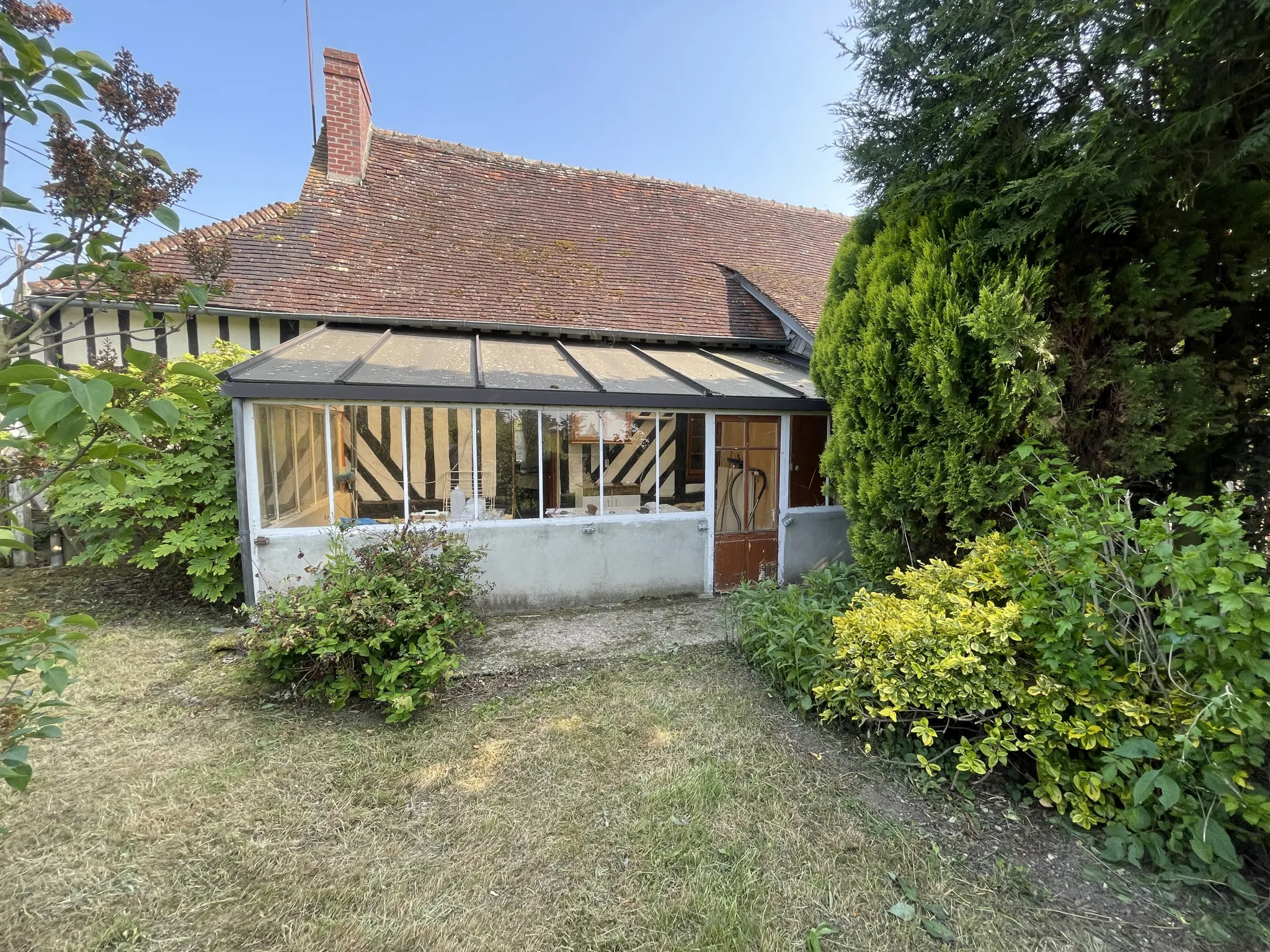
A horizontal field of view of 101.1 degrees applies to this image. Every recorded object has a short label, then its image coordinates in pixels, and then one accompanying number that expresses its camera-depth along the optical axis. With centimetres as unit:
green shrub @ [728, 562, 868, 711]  421
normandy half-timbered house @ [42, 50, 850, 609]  606
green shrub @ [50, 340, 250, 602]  592
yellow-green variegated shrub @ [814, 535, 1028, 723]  327
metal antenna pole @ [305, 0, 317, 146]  1216
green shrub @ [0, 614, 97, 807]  145
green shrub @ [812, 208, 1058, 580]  389
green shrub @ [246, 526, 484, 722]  414
